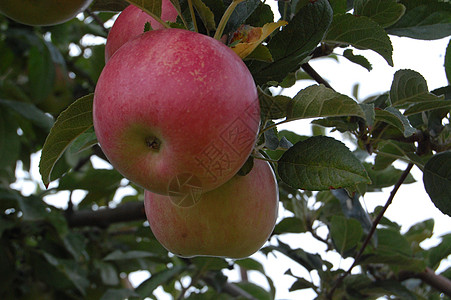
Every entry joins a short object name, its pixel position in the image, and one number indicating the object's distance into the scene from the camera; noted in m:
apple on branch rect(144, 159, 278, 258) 0.52
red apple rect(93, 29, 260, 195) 0.45
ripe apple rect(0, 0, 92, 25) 0.51
